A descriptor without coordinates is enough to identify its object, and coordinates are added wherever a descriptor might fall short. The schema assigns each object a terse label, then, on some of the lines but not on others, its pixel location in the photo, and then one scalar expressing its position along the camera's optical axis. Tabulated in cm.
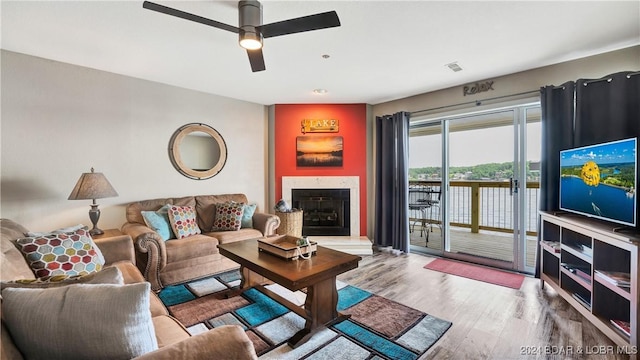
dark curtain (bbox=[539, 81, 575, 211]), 274
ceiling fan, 169
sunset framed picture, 447
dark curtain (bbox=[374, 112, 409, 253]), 410
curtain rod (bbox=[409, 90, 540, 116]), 307
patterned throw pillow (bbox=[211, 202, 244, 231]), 353
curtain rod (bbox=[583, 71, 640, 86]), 234
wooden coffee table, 186
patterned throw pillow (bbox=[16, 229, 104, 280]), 176
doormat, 299
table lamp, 266
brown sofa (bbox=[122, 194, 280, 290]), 270
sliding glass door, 326
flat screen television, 193
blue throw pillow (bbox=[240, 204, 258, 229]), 372
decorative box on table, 213
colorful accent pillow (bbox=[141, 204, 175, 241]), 303
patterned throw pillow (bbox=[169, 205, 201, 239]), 314
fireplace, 448
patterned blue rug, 185
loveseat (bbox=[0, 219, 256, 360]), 84
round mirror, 372
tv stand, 176
